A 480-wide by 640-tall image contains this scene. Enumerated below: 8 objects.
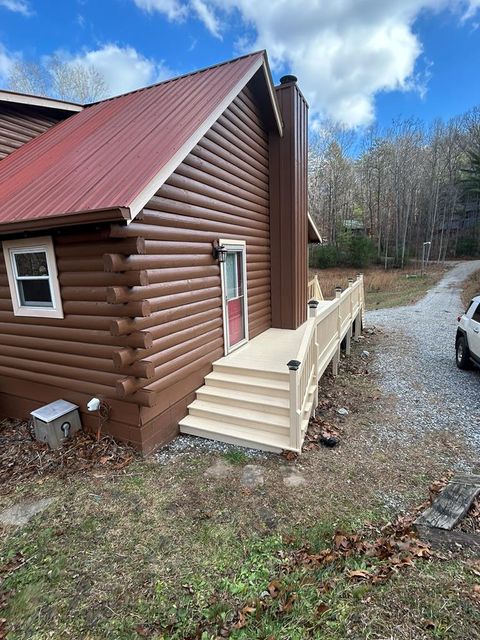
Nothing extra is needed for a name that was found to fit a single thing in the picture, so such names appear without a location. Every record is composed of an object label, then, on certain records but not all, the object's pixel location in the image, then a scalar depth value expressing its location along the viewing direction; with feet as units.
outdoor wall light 19.79
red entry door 21.67
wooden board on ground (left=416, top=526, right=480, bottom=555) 9.27
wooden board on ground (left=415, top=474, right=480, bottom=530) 10.21
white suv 22.82
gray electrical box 15.24
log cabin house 13.87
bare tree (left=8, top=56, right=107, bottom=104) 77.87
